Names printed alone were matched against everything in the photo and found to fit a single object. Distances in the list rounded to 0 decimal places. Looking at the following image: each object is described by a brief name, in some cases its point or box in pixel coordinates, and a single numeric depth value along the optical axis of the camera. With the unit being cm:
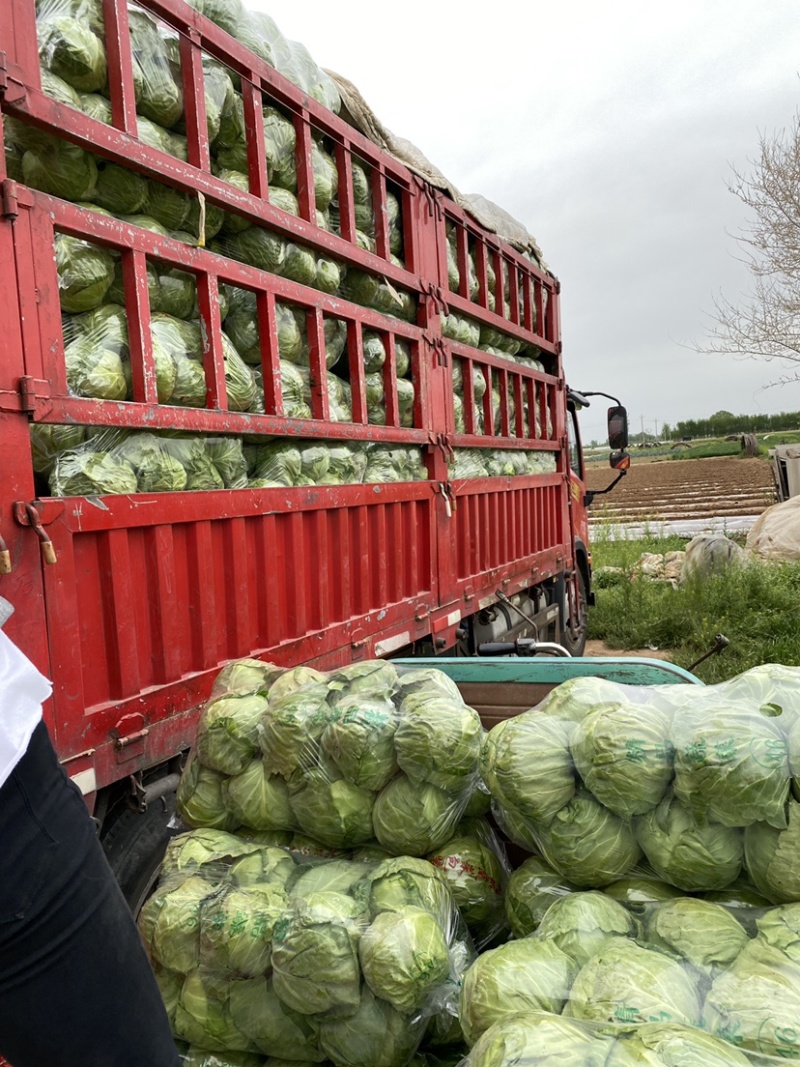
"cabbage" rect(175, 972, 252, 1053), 165
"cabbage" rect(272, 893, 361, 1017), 151
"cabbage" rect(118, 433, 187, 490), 246
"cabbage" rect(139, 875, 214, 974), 169
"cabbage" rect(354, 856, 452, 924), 160
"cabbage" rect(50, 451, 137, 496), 223
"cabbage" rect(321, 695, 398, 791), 178
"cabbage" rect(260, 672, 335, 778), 185
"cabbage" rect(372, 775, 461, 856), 175
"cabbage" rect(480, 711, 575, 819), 159
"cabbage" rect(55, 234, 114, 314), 228
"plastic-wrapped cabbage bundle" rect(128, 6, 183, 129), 256
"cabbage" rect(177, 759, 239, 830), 198
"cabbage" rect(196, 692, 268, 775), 195
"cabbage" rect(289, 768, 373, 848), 180
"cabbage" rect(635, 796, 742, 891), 148
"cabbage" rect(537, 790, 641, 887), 155
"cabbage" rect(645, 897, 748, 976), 136
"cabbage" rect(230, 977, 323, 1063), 160
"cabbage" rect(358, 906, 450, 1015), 147
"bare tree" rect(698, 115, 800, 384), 1396
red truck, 214
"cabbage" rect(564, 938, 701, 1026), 125
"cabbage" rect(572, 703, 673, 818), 152
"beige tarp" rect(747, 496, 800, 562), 1230
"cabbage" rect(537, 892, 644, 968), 143
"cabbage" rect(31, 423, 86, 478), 219
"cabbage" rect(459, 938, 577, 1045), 134
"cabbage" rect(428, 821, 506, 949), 175
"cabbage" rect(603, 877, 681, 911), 154
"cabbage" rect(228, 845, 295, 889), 174
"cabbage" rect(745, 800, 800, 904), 141
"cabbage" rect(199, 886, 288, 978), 160
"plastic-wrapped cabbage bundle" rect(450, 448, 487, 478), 486
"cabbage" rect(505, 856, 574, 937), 162
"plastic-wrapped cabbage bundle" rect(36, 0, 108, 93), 225
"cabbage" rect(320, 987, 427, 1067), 151
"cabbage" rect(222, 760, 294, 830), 190
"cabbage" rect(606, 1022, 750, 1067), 109
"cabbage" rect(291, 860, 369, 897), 168
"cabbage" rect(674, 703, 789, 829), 143
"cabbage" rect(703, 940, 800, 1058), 118
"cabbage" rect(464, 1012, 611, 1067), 112
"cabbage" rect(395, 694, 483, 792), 174
